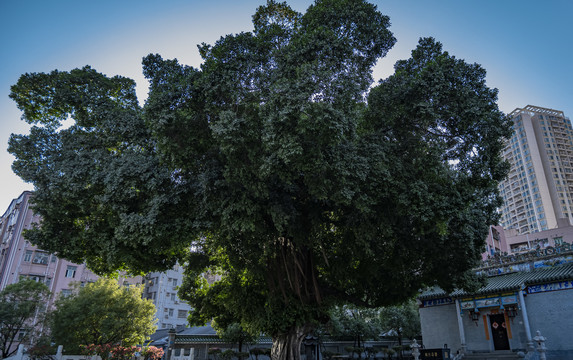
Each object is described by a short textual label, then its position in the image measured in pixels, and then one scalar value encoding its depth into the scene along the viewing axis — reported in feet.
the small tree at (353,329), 92.89
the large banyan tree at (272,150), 30.83
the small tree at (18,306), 65.92
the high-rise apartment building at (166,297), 128.06
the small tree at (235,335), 76.02
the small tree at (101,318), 66.74
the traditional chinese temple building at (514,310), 55.31
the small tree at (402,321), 100.37
